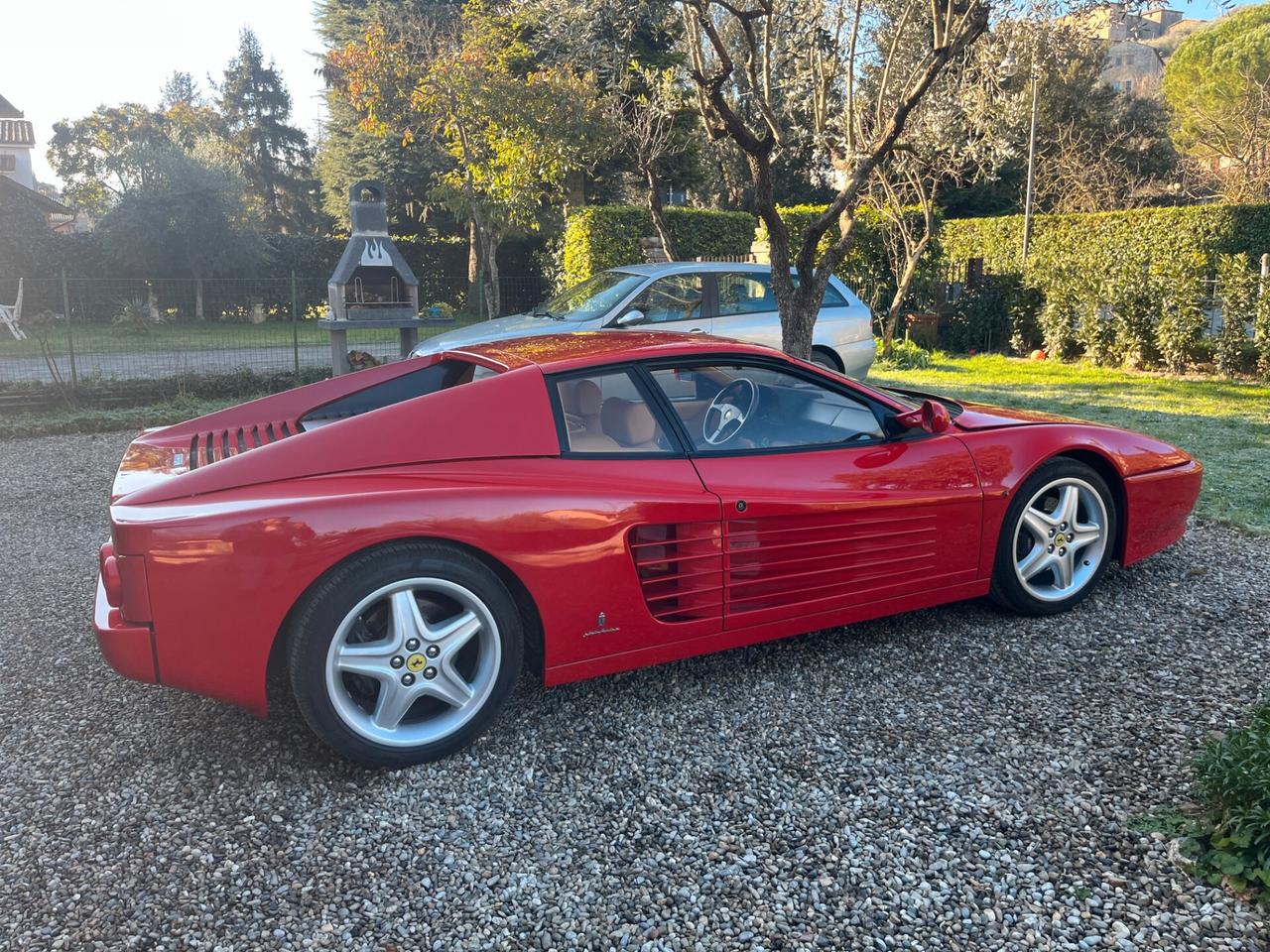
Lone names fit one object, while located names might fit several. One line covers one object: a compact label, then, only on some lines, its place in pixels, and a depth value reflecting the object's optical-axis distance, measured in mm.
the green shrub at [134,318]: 11430
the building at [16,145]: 41331
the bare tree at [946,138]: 12922
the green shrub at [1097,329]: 12695
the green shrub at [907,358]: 13477
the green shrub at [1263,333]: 10875
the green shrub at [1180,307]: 11523
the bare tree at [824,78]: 7363
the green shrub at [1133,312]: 12094
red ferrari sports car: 2680
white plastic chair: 14566
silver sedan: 8711
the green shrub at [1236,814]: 2260
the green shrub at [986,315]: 14680
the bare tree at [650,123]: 14008
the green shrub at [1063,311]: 13094
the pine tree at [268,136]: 42500
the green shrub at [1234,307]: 11000
